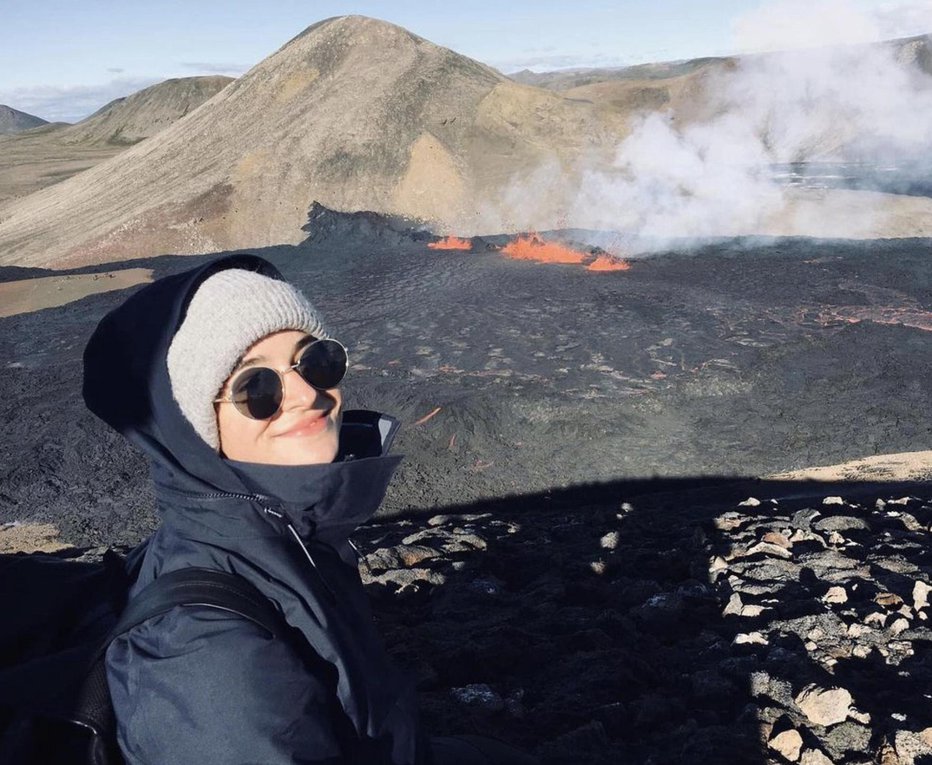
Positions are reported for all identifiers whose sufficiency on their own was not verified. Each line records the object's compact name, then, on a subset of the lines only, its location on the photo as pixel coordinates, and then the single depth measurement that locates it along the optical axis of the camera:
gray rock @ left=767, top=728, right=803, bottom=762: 2.97
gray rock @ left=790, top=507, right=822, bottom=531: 5.31
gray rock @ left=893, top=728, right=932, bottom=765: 2.88
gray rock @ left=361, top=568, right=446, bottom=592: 4.72
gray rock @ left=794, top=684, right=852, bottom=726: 3.12
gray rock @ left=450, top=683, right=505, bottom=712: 3.39
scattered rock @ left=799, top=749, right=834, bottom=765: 2.88
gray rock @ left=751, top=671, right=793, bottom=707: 3.30
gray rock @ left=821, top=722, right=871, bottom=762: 2.99
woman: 1.41
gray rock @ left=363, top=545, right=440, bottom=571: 4.98
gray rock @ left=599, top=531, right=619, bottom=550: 5.27
